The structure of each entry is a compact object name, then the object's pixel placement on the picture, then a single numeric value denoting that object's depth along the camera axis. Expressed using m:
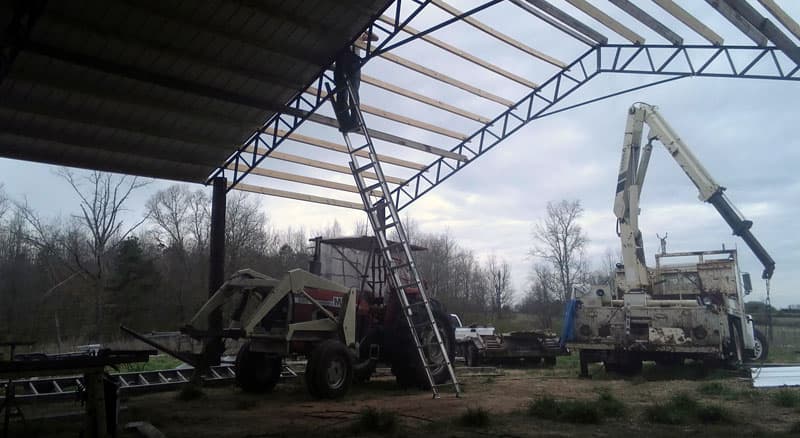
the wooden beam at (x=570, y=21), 11.99
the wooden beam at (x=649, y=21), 11.78
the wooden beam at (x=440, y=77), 13.53
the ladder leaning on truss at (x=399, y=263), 11.14
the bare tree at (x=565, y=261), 47.03
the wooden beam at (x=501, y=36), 11.94
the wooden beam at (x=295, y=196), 16.53
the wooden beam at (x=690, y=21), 11.59
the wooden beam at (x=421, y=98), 14.11
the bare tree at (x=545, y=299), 49.14
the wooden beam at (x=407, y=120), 14.78
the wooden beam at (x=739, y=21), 10.28
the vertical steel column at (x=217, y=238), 15.26
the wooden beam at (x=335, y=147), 15.27
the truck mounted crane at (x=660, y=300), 13.11
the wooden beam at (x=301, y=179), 16.12
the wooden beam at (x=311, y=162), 15.85
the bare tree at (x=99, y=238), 35.88
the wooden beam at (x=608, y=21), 12.14
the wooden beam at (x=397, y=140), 13.73
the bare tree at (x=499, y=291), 57.82
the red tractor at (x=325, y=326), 10.34
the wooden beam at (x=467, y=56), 12.55
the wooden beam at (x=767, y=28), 10.18
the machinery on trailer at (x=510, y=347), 18.27
